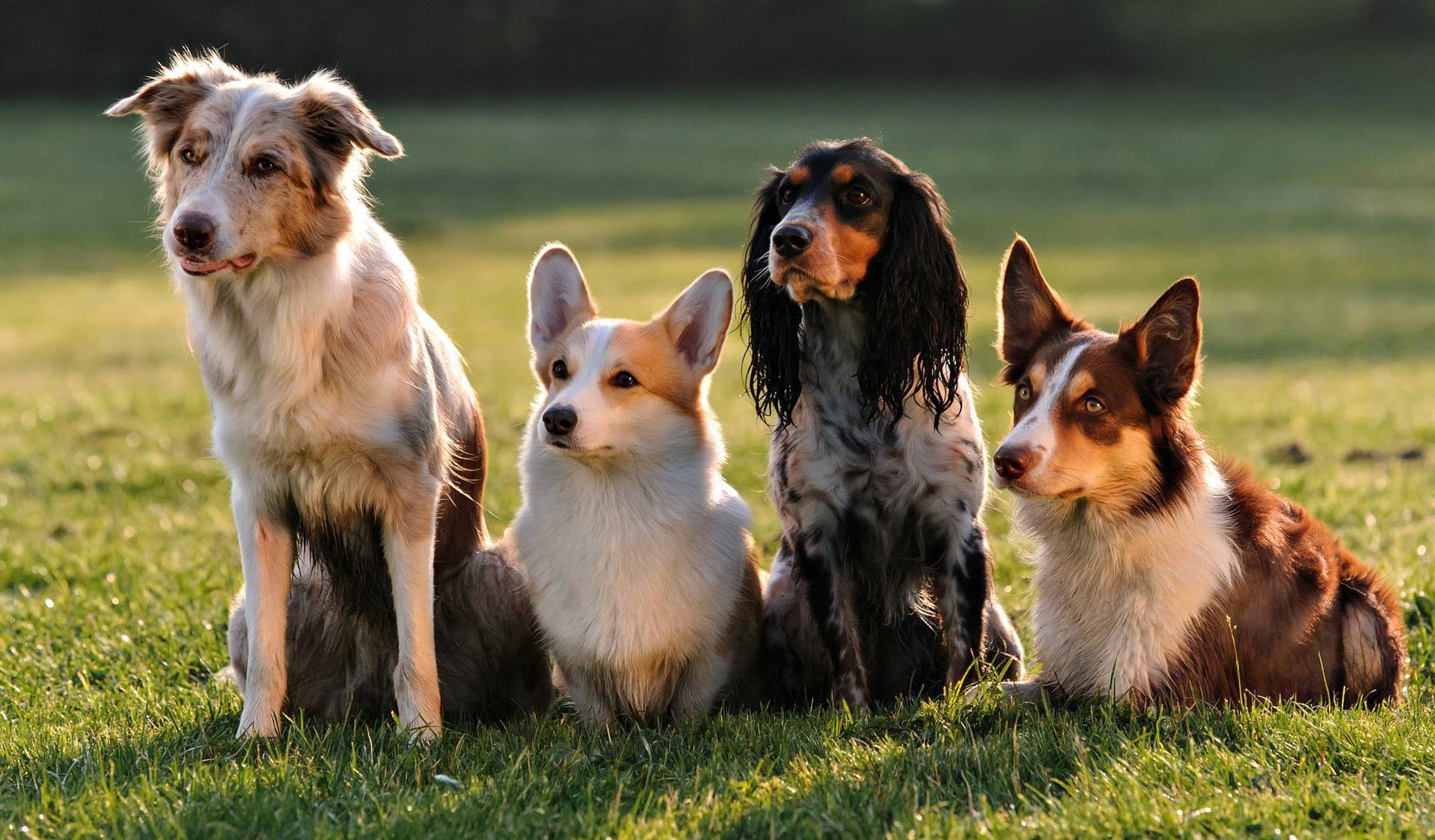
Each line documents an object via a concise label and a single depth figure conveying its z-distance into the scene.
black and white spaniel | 4.91
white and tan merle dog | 4.30
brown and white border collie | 4.44
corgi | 4.76
